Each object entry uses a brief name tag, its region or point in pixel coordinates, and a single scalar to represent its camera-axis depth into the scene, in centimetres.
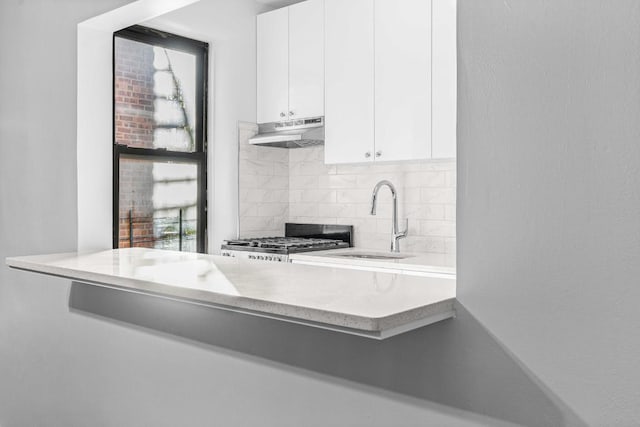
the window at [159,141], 353
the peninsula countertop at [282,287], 123
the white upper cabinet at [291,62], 385
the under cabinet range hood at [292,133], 385
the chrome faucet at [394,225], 375
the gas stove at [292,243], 355
